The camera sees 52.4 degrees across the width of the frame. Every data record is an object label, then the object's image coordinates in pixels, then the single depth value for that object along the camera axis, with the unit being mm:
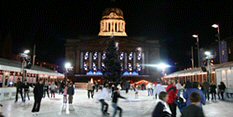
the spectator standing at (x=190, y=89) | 7559
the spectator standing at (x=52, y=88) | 24391
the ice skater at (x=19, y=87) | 18175
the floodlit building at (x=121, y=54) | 80750
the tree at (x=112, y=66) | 33344
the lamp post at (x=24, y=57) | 22011
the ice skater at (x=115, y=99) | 9930
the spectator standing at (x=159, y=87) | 16939
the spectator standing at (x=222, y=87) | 20766
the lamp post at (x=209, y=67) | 22866
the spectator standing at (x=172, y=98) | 8680
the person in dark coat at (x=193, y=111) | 4211
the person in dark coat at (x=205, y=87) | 19500
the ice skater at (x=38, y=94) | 12188
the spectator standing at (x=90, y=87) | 24030
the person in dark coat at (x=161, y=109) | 4883
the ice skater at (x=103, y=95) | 11203
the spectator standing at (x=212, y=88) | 19994
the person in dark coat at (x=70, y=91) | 15691
